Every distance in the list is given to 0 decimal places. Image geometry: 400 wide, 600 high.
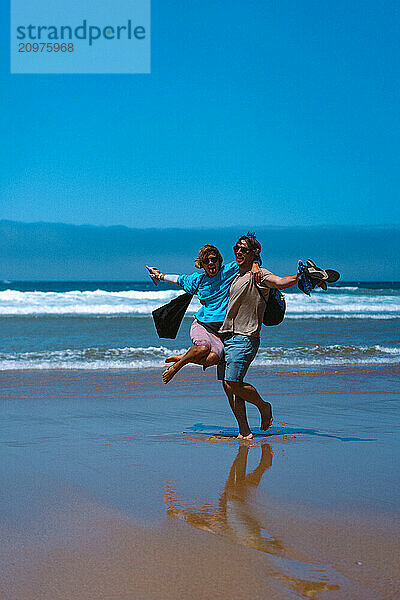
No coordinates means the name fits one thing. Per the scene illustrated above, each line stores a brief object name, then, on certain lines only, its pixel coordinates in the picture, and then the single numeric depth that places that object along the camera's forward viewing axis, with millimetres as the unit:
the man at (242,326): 6262
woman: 6371
